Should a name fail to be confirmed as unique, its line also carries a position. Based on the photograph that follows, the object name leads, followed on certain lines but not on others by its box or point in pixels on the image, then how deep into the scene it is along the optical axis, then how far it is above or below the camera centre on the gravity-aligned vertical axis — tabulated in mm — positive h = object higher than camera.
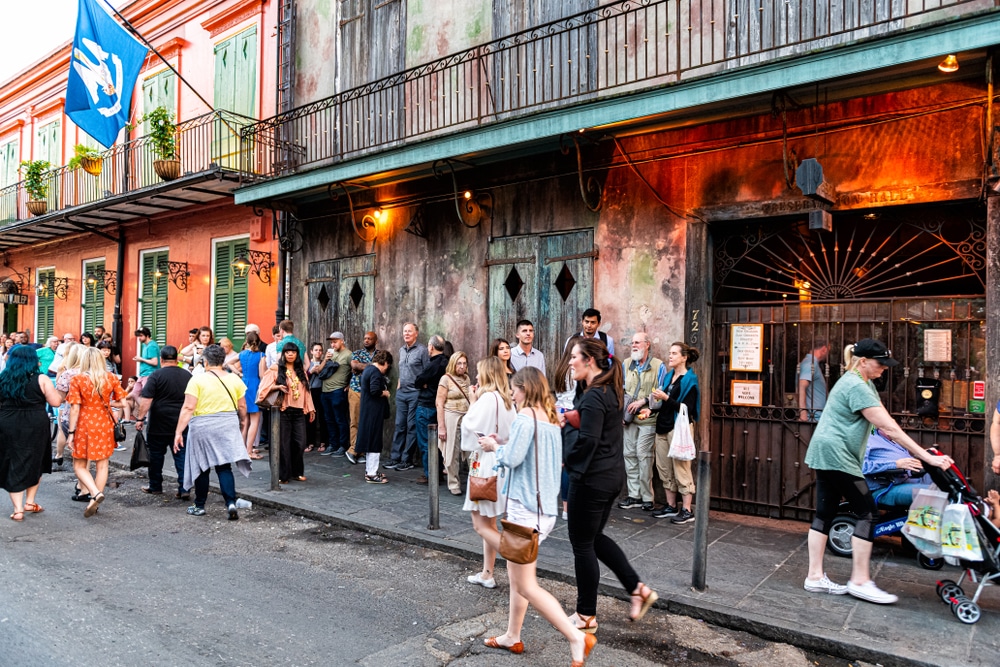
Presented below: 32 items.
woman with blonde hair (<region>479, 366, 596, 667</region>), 4121 -834
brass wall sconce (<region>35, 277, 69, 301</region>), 19688 +1284
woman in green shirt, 5125 -820
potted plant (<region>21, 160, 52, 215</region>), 18141 +3747
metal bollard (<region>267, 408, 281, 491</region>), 8664 -1332
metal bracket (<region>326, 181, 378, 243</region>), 11469 +1769
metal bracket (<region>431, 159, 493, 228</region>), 10109 +1863
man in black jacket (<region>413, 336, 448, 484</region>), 9625 -625
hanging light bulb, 5813 +2238
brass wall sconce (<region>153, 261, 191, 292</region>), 15266 +1287
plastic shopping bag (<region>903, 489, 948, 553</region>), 4996 -1191
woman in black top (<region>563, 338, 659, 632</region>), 4457 -791
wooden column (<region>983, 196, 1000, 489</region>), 6180 +265
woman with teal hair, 7441 -927
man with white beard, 7891 -920
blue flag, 12625 +4539
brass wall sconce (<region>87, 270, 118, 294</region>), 17531 +1342
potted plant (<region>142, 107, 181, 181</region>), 13578 +3726
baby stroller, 4805 -1361
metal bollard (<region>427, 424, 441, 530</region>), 6895 -1290
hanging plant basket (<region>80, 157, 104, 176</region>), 15734 +3676
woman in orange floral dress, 7840 -918
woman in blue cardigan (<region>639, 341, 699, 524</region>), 7414 -823
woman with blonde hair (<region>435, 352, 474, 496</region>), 8641 -761
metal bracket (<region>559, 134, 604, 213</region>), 8789 +1761
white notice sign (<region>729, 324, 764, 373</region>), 7797 -67
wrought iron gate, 6672 +164
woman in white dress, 5062 -627
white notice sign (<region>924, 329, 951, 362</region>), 6738 -20
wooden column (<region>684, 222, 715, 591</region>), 7898 +363
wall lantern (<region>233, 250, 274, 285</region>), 13344 +1350
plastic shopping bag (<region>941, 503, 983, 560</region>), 4812 -1264
